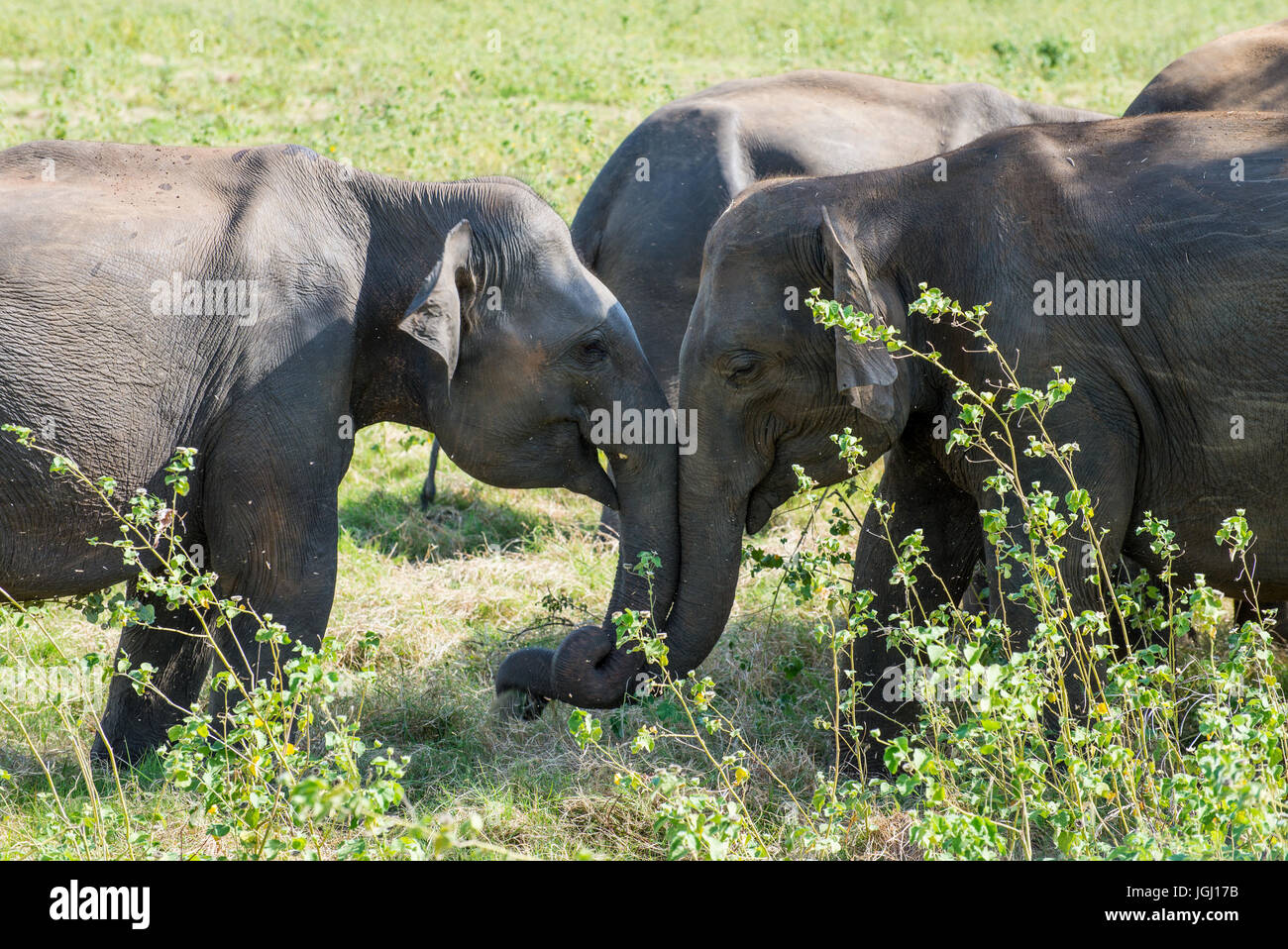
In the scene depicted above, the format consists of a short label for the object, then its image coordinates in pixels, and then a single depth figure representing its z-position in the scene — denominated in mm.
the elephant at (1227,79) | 5928
